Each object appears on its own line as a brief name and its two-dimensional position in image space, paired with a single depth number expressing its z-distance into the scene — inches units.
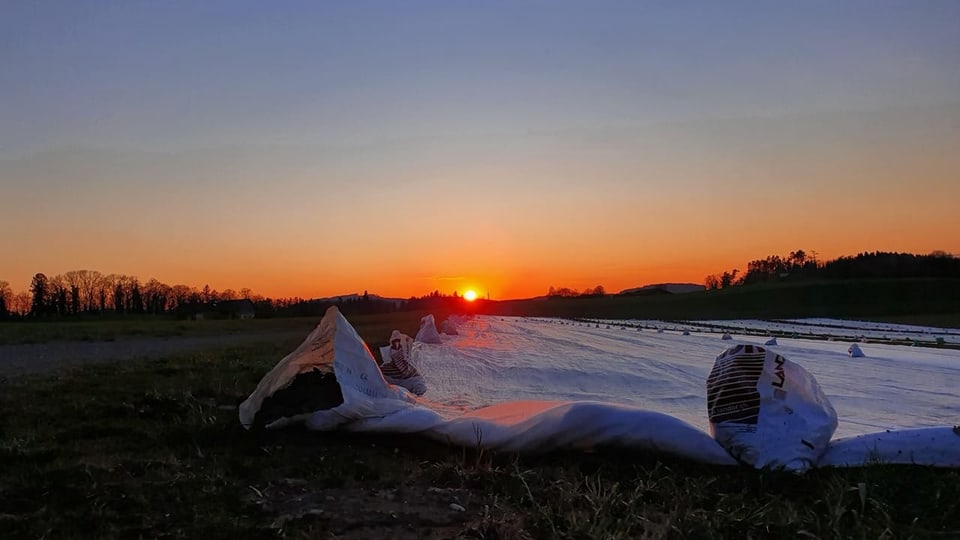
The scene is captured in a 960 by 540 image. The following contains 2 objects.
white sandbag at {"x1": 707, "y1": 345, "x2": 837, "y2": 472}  114.5
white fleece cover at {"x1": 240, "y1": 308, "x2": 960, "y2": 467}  118.4
